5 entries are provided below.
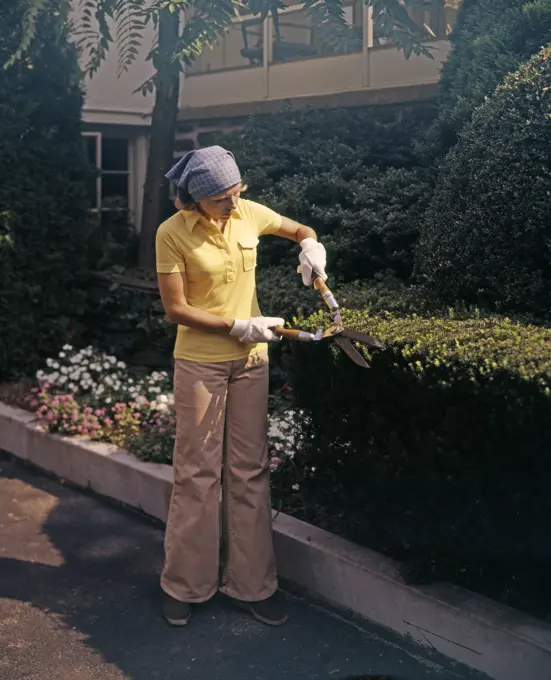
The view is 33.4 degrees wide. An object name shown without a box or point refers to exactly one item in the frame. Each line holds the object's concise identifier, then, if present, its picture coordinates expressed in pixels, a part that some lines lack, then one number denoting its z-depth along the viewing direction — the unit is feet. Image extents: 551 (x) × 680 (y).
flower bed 18.75
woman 12.90
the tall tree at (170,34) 24.70
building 31.09
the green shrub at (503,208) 14.83
